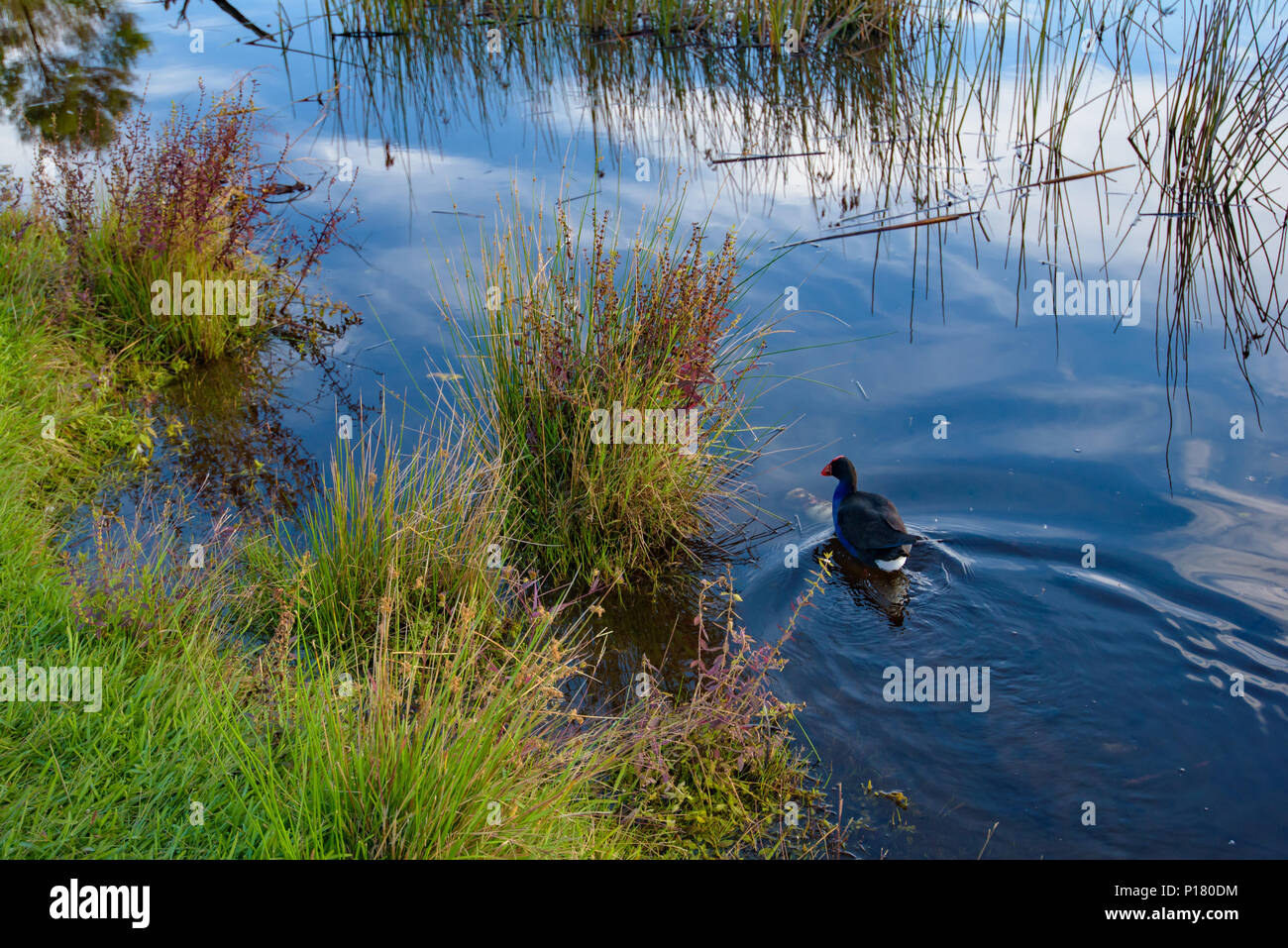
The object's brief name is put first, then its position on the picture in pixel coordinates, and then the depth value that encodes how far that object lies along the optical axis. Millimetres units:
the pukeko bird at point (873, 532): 4492
